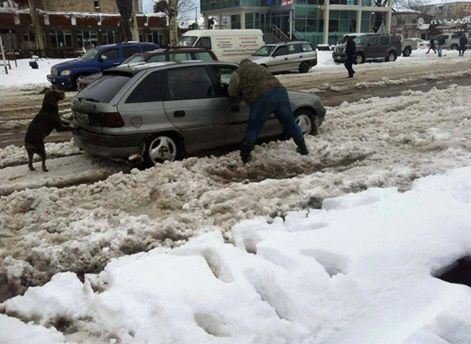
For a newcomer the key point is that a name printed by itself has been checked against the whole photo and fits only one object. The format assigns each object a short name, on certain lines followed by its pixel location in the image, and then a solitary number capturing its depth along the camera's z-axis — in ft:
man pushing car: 23.17
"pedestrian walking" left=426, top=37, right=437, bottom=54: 128.79
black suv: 94.05
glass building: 141.59
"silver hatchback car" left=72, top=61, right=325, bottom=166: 21.59
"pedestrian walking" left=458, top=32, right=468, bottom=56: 110.21
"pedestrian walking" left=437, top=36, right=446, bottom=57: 115.40
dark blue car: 57.57
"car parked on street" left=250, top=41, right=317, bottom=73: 73.72
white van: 77.00
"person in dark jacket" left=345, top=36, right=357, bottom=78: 64.97
